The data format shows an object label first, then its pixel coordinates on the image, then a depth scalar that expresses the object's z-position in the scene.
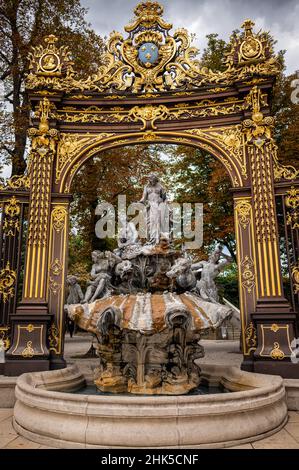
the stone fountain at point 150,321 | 4.81
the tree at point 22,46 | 11.98
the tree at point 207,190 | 13.05
